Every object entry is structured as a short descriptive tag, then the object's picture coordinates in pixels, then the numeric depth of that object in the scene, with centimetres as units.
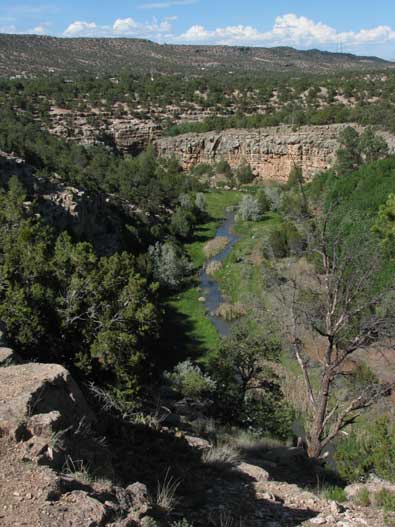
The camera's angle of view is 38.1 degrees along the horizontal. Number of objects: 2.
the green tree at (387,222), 2972
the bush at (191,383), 1648
